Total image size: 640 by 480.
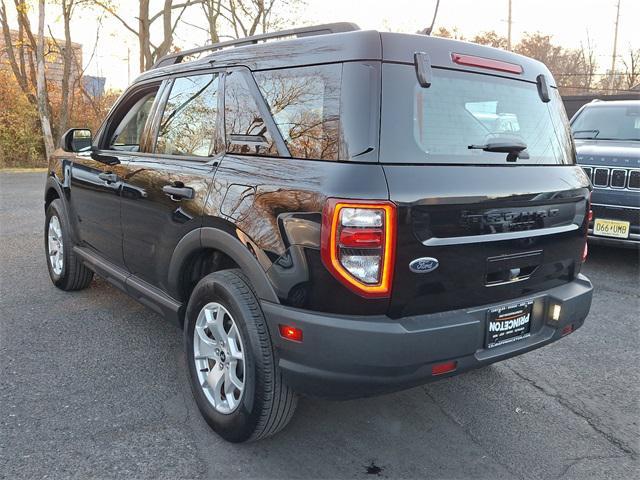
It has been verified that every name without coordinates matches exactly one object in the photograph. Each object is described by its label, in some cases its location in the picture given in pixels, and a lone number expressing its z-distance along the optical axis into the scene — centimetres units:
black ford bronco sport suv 214
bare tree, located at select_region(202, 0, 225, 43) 2622
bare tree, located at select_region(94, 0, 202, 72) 2119
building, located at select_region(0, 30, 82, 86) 2078
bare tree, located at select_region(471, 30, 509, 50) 3941
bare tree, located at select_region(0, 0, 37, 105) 2033
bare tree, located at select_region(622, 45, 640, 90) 3509
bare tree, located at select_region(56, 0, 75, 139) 2025
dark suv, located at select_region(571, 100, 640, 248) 564
